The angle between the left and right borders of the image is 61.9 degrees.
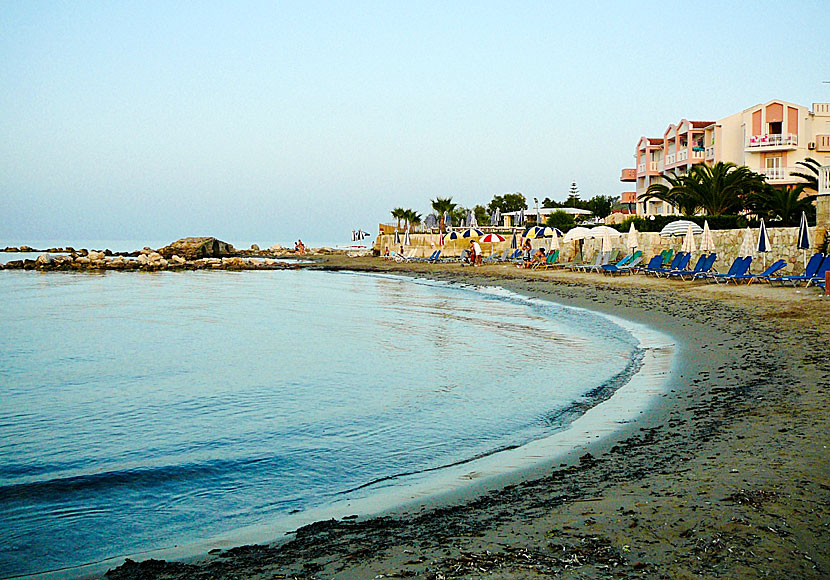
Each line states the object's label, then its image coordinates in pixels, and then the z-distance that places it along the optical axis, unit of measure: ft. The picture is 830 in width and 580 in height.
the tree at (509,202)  281.95
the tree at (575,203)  253.65
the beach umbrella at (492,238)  138.82
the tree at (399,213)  247.91
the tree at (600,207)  225.35
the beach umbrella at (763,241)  65.25
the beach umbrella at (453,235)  152.46
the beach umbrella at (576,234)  110.93
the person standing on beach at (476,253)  136.67
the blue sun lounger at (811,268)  53.36
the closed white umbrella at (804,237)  59.52
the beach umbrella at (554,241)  121.29
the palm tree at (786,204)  103.55
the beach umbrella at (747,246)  67.62
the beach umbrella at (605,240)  103.81
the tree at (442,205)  220.86
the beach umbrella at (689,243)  78.07
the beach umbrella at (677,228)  84.79
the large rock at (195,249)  217.15
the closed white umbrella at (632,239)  93.45
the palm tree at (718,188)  115.75
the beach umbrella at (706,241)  76.64
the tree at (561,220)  148.44
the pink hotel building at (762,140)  149.18
